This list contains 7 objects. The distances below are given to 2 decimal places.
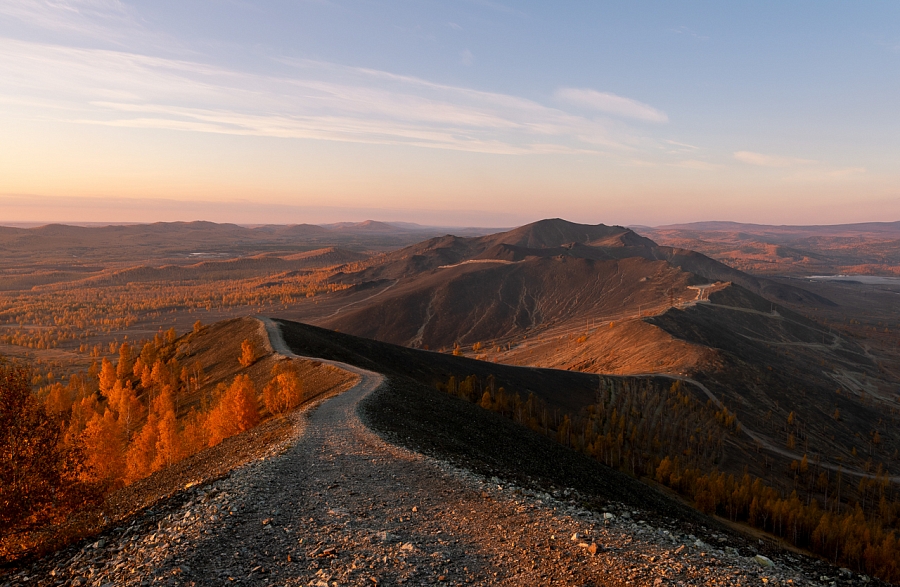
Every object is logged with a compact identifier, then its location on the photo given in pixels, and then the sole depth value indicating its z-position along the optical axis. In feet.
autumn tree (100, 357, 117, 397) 347.77
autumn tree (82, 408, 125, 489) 173.78
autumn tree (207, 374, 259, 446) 160.45
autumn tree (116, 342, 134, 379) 364.67
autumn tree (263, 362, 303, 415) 168.66
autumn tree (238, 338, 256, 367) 261.24
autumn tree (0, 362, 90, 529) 70.64
